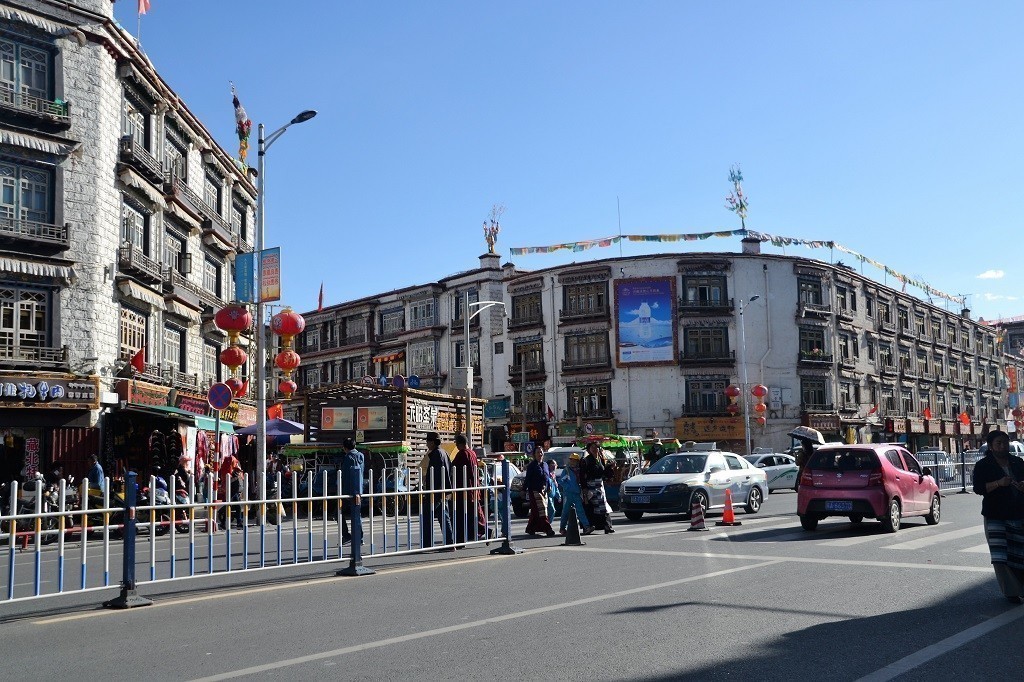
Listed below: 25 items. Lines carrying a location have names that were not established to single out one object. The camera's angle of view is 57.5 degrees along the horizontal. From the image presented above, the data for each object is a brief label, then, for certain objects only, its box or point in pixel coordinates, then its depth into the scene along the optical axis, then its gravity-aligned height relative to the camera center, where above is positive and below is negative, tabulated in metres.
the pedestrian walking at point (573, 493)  16.62 -1.20
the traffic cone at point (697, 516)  17.39 -1.73
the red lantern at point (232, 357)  26.22 +2.18
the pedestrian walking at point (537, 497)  17.69 -1.35
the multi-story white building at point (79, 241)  23.84 +5.34
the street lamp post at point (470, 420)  30.82 +0.29
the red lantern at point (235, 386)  27.15 +1.44
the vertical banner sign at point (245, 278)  24.78 +4.17
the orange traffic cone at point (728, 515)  18.59 -1.85
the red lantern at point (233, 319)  22.78 +2.84
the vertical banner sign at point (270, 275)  22.39 +3.81
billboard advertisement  54.00 +5.91
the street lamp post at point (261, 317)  22.31 +2.93
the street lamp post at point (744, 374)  51.50 +2.73
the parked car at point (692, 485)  20.36 -1.40
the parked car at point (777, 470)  35.97 -1.90
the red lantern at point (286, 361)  27.56 +2.16
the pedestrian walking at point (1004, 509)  8.84 -0.91
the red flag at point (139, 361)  25.91 +2.12
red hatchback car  16.03 -1.19
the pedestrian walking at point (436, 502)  13.39 -1.04
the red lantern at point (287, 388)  30.91 +1.52
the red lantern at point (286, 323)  23.09 +2.73
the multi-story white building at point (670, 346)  53.97 +4.70
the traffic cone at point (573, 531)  15.44 -1.73
